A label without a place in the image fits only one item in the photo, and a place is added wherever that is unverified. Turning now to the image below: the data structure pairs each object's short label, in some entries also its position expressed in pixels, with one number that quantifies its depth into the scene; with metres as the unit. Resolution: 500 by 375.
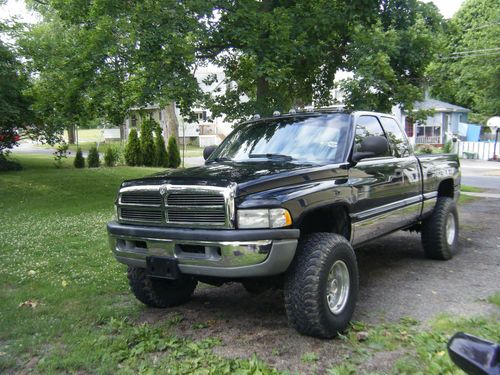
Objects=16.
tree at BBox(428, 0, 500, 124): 34.33
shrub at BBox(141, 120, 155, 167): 22.89
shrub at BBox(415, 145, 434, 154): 28.80
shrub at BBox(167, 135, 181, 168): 23.89
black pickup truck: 3.83
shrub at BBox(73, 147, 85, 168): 20.73
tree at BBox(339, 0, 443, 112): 9.41
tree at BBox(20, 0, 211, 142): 9.19
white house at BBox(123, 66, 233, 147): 50.63
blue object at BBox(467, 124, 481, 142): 38.50
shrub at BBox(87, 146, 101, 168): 21.12
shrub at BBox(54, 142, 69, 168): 14.34
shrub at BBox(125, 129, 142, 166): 22.81
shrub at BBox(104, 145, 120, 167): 21.98
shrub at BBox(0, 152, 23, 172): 17.69
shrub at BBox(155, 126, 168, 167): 23.17
